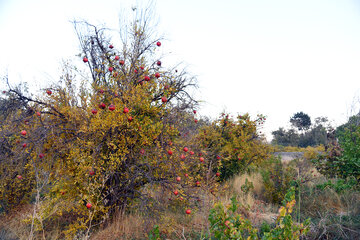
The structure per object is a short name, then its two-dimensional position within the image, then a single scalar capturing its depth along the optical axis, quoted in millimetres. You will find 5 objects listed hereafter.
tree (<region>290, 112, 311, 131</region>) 37969
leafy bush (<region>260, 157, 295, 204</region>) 5648
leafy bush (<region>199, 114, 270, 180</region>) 7176
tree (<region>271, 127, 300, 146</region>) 30422
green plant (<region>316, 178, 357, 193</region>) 4624
